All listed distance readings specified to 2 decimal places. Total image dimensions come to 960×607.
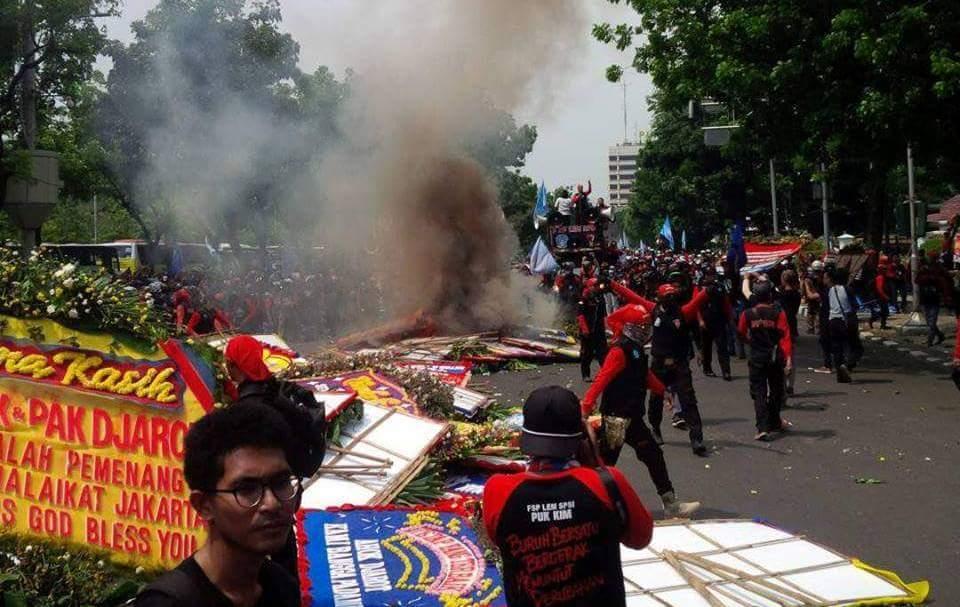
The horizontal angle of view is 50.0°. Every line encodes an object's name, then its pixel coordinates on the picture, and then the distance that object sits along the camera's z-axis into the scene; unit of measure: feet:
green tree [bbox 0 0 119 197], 61.31
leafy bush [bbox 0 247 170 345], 18.22
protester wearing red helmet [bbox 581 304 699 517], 24.98
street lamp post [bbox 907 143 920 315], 75.82
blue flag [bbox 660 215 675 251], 139.79
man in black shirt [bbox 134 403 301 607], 7.68
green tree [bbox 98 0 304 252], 88.89
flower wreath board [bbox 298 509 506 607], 18.75
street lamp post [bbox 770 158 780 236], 137.23
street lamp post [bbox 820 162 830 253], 97.14
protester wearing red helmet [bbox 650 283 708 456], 33.17
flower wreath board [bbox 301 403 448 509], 23.85
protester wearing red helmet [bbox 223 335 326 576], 15.67
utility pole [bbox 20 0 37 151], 64.49
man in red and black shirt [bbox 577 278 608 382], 50.37
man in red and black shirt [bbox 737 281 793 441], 34.73
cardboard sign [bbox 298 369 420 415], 32.04
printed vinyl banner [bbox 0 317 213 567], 17.69
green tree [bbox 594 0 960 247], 49.32
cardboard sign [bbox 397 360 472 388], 43.65
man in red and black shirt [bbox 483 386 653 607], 11.49
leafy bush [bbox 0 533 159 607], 17.24
